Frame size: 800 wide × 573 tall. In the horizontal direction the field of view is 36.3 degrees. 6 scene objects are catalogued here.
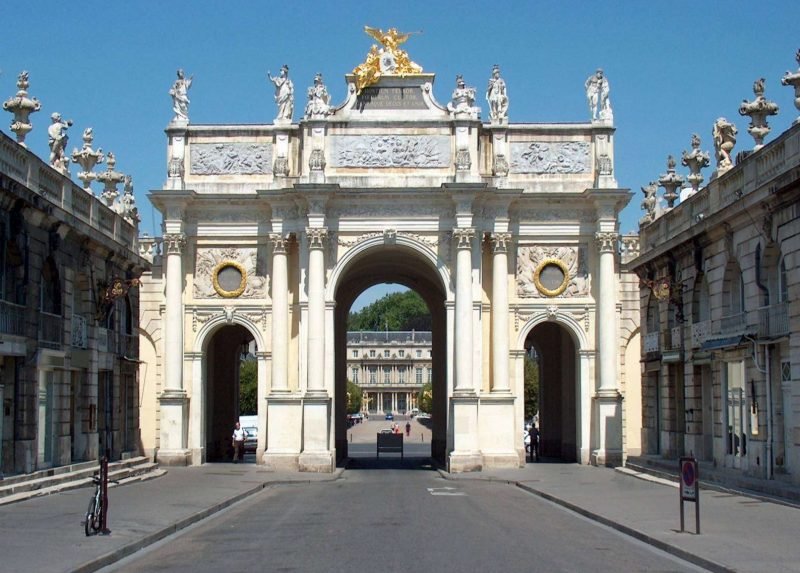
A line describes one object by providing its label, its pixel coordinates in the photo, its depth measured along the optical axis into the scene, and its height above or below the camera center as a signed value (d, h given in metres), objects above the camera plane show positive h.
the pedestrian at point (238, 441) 47.84 -1.82
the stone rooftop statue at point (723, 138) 33.41 +7.01
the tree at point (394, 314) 186.46 +12.40
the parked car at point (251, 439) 59.99 -2.29
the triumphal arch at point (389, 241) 41.94 +5.40
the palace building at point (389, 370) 161.88 +3.20
